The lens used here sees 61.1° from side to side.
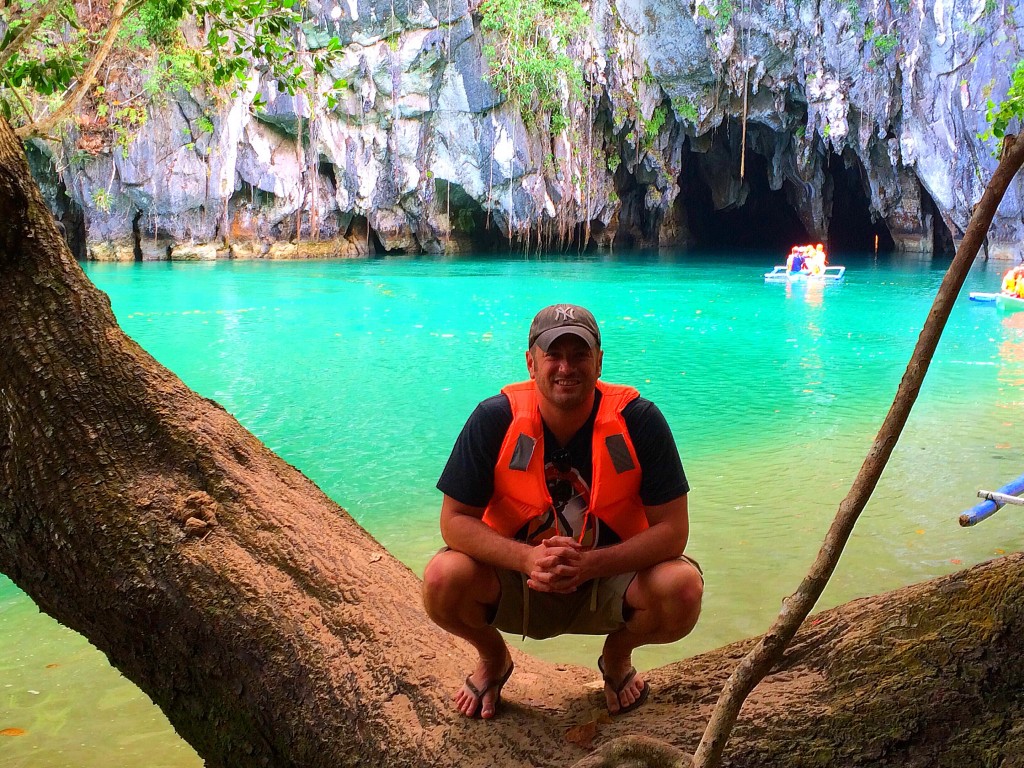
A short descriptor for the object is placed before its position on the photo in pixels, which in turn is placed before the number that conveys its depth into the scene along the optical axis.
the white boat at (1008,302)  14.49
